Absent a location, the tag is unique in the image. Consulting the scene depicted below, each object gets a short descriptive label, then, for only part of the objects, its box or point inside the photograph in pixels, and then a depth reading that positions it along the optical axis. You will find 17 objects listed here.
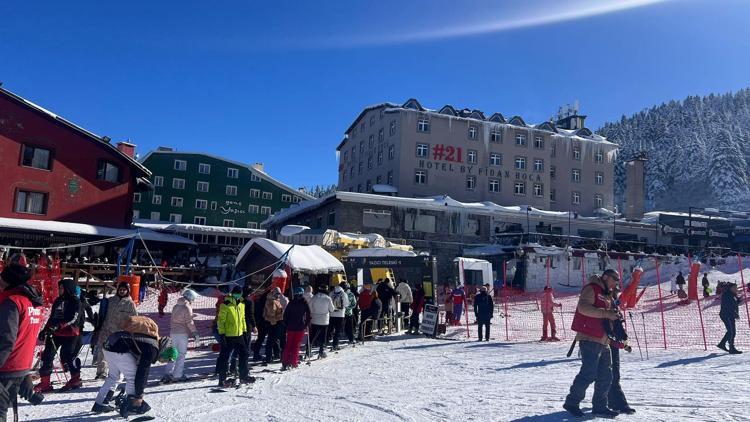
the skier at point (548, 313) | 14.34
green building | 54.28
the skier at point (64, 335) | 7.54
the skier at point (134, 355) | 6.18
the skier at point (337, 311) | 12.25
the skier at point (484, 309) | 14.33
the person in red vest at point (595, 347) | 6.36
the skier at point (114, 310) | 8.11
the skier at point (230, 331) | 8.27
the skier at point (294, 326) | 9.91
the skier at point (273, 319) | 10.53
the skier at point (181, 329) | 8.45
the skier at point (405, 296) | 16.80
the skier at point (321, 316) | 11.18
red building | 28.75
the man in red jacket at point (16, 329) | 3.97
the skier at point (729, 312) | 11.93
